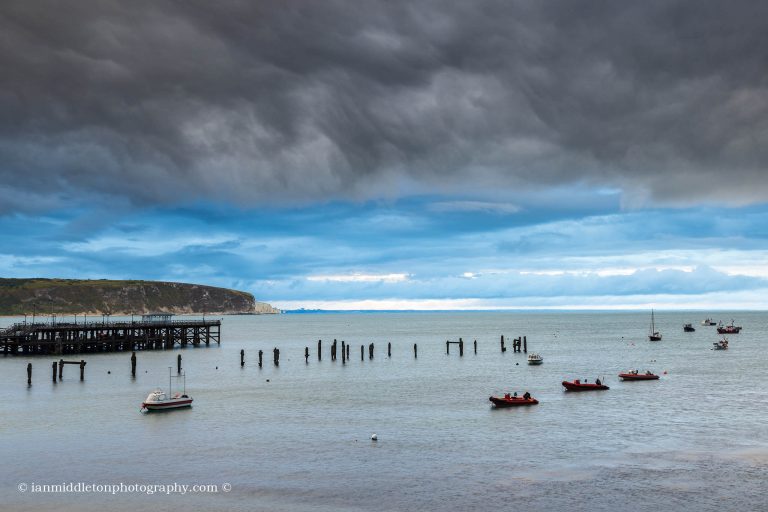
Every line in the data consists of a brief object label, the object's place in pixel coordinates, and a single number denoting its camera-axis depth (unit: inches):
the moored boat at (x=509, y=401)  2593.5
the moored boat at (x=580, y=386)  3083.2
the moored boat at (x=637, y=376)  3479.3
